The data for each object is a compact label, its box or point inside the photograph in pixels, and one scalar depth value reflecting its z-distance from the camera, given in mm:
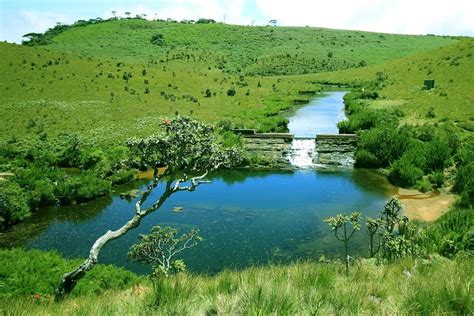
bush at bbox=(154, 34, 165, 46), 120938
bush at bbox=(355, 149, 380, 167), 31734
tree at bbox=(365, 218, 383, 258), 14415
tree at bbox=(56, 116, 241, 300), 10875
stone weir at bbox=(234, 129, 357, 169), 33344
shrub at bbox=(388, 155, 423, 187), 27062
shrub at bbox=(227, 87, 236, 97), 62812
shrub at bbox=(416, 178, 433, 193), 26016
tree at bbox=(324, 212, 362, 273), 13028
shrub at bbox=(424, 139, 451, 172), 28516
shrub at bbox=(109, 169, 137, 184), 27766
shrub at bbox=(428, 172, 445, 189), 26516
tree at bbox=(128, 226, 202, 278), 12382
